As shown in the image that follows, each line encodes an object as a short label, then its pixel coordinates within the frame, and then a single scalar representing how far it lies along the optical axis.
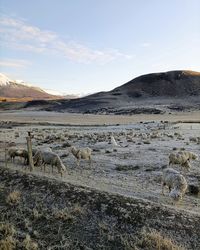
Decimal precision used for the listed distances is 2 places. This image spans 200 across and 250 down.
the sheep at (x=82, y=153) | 11.05
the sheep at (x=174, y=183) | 6.96
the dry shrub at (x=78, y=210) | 6.38
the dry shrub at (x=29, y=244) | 5.51
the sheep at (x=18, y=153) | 10.85
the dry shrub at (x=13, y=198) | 7.14
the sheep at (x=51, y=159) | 9.39
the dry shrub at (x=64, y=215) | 6.25
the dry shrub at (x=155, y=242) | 5.31
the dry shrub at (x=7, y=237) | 5.52
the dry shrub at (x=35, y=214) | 6.48
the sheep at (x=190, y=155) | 10.75
